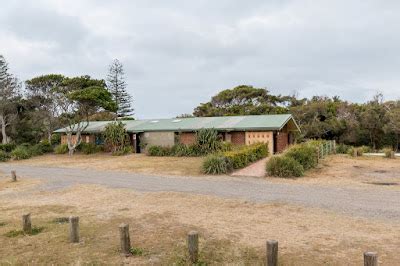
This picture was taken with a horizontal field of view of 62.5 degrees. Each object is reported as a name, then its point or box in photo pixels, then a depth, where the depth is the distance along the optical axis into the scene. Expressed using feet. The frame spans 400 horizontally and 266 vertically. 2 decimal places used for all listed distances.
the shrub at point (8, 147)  100.52
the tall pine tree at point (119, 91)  179.11
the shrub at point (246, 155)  59.98
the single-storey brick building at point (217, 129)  84.74
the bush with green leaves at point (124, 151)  95.86
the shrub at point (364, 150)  89.42
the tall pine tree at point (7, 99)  113.29
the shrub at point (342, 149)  95.02
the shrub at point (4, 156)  90.22
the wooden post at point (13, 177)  54.12
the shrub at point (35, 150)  102.43
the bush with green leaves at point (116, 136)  98.73
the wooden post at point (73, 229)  23.71
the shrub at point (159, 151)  89.92
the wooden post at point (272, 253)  17.69
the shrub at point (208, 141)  84.74
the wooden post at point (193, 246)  19.80
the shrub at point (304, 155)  57.52
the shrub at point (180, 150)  86.84
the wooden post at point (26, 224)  26.35
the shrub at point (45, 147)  108.47
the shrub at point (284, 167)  51.81
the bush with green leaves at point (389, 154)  80.07
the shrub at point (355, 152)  84.48
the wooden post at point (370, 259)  14.82
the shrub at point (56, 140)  119.85
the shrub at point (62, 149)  106.93
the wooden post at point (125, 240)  21.35
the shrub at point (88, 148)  104.18
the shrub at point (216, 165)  56.54
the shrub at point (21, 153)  93.66
